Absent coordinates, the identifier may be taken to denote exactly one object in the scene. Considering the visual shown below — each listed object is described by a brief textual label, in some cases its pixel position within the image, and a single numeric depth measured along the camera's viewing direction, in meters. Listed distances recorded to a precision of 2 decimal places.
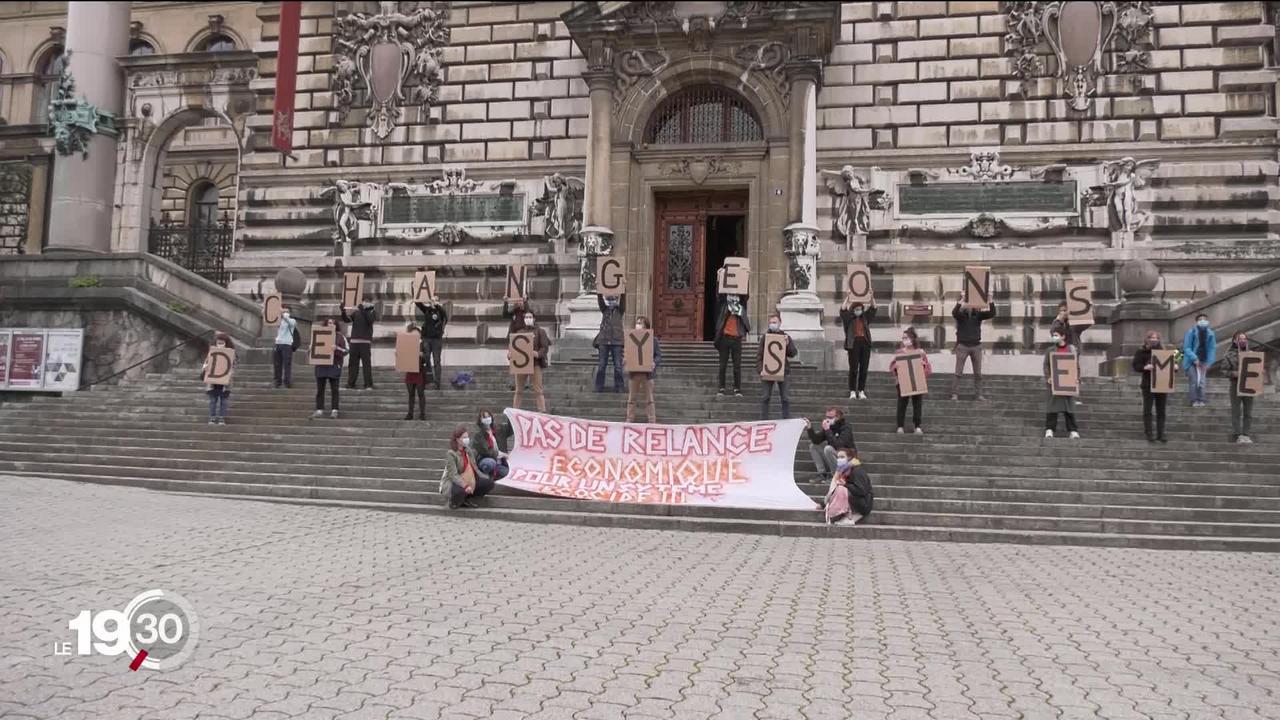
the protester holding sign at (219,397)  16.91
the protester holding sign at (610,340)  17.39
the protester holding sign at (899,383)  14.70
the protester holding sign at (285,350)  18.81
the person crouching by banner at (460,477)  12.71
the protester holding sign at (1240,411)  14.20
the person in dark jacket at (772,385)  15.15
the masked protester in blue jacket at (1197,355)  15.86
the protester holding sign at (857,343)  16.61
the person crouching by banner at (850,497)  12.04
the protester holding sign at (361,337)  18.20
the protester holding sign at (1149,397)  14.27
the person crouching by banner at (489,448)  13.19
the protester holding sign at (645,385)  15.25
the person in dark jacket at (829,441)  12.70
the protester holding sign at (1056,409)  14.64
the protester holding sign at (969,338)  16.58
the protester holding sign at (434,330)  18.16
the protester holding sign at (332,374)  16.86
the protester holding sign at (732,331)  16.59
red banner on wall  24.70
